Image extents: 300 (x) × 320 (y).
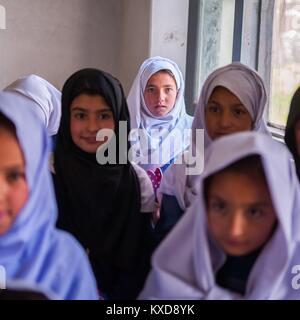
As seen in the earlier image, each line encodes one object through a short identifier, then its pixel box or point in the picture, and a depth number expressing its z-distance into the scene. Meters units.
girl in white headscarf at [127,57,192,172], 2.30
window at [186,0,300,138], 2.15
